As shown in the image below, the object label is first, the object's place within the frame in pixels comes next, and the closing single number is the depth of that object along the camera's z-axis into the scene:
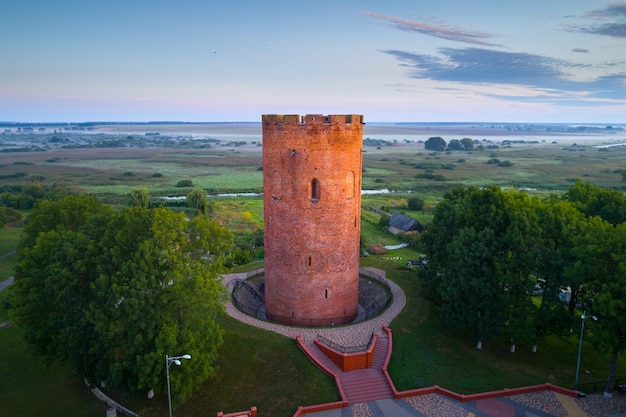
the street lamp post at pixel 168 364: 18.68
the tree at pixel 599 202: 33.47
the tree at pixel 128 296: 20.41
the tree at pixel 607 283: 21.31
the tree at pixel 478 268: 26.34
